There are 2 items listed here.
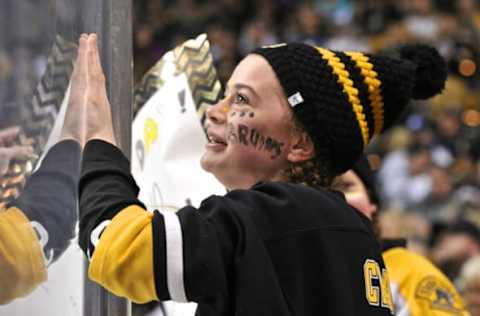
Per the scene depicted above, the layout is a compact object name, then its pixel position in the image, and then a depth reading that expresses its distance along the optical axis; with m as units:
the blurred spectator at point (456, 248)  12.32
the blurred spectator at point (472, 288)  9.90
